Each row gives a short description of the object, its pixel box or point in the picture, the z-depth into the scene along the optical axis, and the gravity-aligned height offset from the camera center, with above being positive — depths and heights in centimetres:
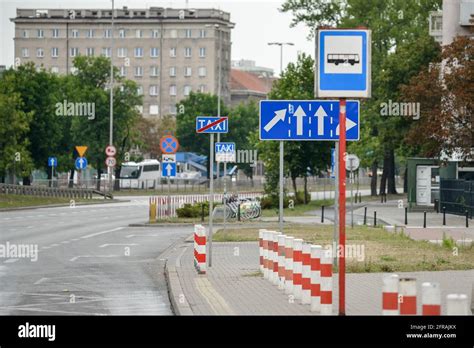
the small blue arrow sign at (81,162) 7069 -84
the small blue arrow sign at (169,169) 4369 -74
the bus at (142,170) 12419 -227
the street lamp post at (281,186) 2259 -67
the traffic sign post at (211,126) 2378 +43
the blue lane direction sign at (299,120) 2181 +53
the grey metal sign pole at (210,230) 2363 -157
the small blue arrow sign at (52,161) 7769 -87
